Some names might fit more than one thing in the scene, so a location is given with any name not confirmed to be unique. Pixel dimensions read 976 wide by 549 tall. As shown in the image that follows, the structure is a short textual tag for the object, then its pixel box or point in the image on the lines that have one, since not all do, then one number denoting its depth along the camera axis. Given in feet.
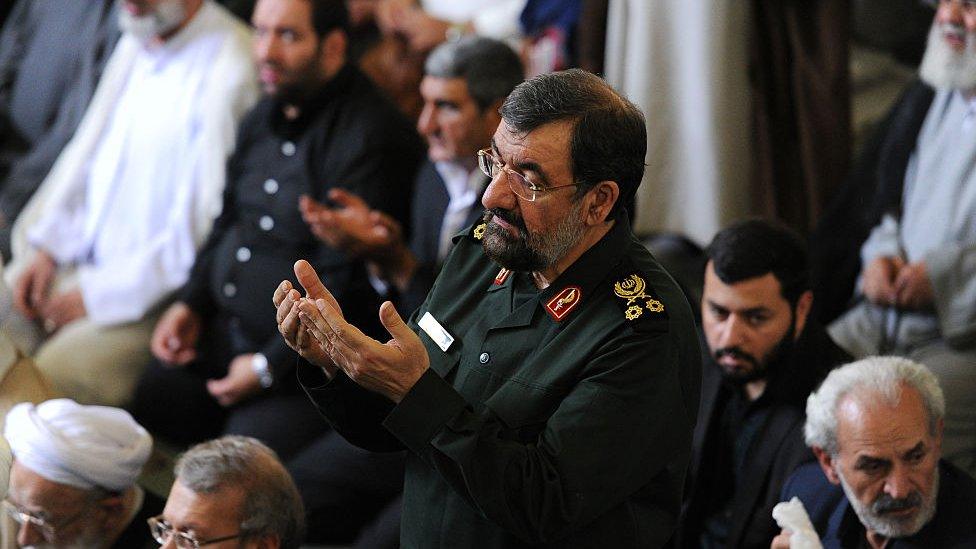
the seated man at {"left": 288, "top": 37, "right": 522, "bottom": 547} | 24.41
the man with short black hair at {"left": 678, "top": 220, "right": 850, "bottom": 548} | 21.72
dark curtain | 28.52
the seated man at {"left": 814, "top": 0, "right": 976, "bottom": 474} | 24.22
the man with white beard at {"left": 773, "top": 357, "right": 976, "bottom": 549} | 17.62
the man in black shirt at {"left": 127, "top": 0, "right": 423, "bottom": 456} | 27.34
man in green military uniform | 13.03
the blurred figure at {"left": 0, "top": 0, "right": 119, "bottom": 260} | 33.04
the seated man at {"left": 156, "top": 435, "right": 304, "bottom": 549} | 17.37
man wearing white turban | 19.76
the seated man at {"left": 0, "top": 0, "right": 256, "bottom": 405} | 29.91
